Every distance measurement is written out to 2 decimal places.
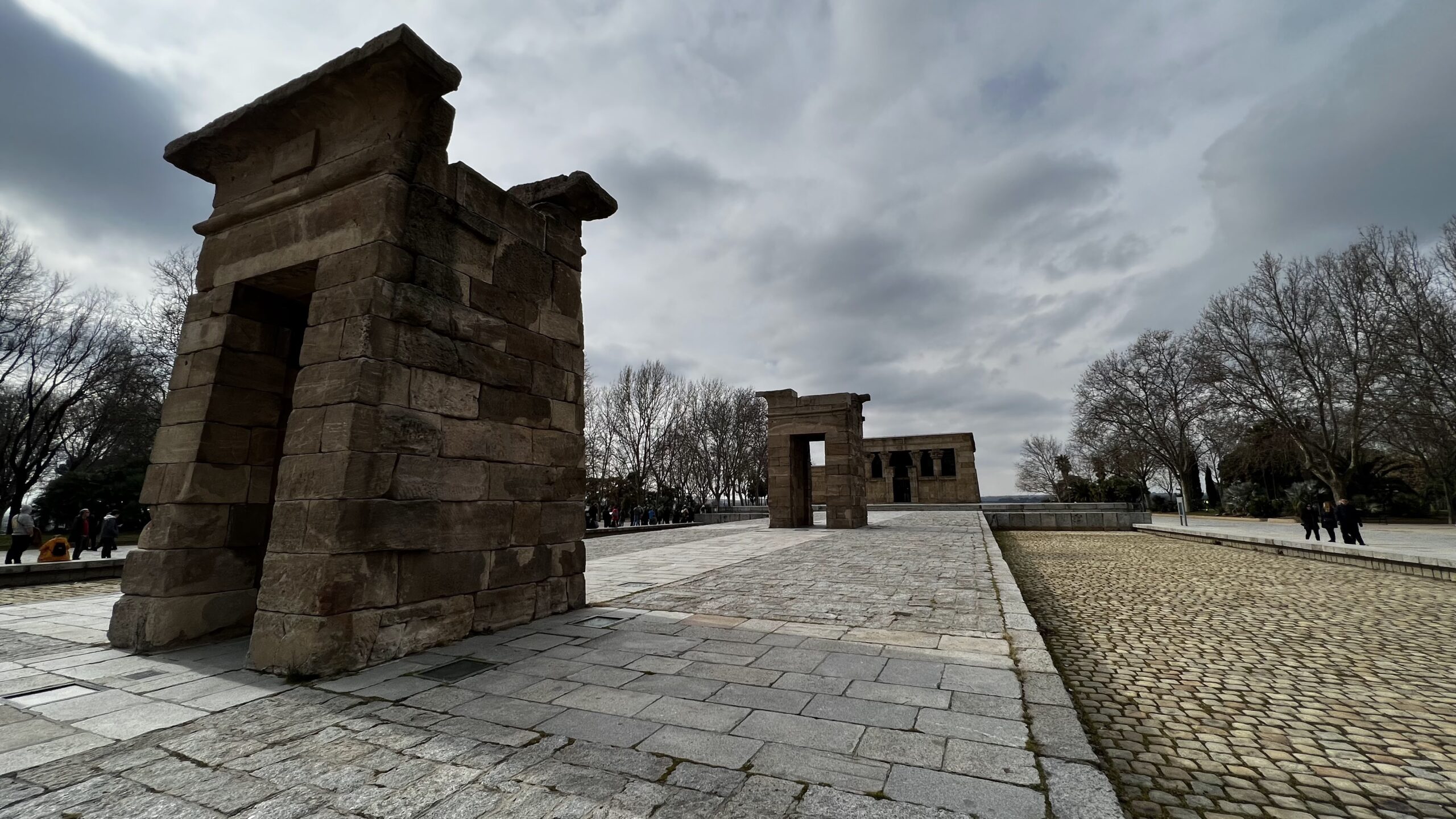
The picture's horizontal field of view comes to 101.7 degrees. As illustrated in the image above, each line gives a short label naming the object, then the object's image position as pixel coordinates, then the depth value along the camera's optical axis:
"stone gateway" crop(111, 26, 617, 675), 4.10
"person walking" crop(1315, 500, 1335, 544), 16.61
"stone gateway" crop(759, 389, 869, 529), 18.33
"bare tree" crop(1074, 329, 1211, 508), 31.92
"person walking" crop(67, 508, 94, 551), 14.54
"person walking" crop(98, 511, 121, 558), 13.62
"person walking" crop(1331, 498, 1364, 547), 15.09
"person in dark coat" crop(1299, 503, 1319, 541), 16.61
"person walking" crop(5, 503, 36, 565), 12.12
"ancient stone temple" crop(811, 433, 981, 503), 35.84
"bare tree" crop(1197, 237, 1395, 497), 21.94
